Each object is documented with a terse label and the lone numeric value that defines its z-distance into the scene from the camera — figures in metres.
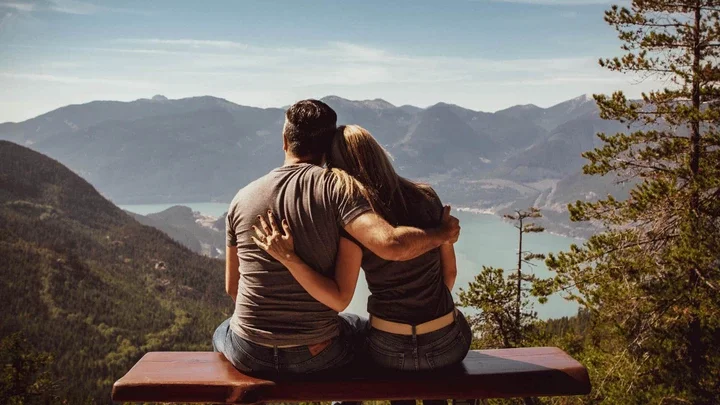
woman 3.09
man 3.04
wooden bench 3.32
